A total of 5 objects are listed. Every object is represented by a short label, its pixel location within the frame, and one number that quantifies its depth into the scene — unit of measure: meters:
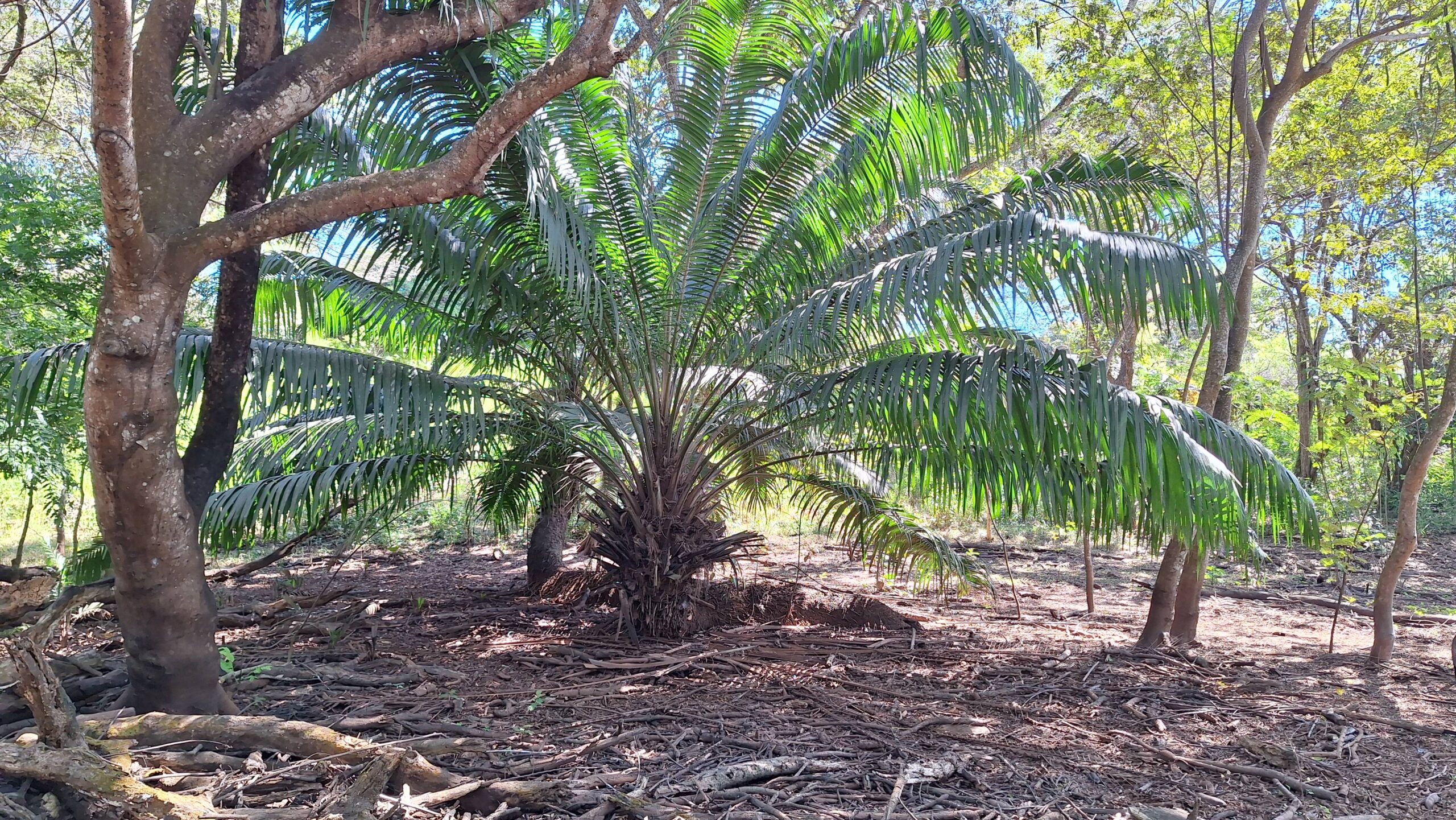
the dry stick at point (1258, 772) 3.44
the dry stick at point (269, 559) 5.08
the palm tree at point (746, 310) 4.13
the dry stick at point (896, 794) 3.04
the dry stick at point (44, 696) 2.64
